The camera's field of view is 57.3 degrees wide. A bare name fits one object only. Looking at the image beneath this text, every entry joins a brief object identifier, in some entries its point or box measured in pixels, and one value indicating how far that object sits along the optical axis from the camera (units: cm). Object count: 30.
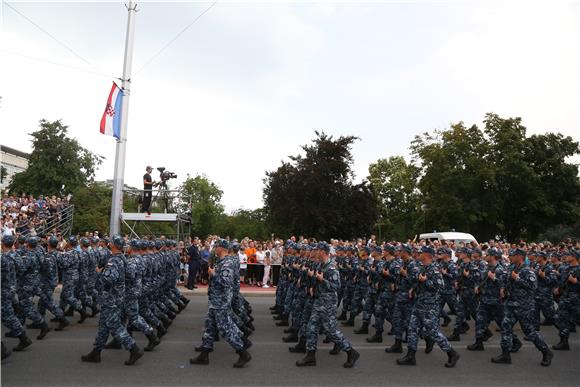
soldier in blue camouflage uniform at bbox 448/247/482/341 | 1194
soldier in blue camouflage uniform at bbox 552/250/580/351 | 1047
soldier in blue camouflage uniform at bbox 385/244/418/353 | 957
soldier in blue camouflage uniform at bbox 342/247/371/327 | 1277
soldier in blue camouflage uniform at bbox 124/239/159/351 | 898
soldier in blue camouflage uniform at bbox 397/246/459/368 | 871
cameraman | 1886
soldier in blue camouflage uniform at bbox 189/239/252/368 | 833
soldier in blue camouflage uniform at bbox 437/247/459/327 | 1202
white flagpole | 1775
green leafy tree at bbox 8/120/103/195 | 5356
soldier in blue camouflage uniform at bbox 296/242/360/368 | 852
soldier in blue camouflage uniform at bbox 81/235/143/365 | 826
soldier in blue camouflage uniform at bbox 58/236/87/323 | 1157
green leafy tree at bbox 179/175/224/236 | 7381
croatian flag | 1767
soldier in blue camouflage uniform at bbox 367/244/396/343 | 1080
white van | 2683
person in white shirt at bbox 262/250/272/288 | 2202
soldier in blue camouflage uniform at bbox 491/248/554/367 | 891
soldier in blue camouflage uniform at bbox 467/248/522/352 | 1008
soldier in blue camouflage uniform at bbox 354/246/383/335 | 1133
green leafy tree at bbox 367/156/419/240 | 5962
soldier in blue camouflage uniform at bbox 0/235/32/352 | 870
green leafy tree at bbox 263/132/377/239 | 3469
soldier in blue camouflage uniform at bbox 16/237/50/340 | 971
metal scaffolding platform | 1909
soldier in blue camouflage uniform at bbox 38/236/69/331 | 1087
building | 7631
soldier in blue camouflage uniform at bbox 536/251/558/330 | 1206
